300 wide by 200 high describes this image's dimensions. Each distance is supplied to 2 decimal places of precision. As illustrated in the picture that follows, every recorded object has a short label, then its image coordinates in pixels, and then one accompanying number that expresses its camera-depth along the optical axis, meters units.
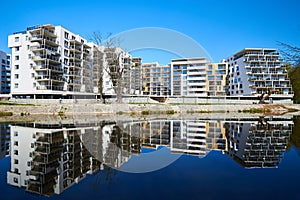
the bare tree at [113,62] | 38.20
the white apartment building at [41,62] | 37.19
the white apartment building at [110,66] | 40.72
